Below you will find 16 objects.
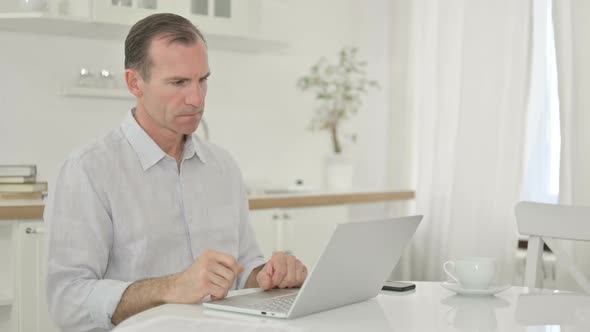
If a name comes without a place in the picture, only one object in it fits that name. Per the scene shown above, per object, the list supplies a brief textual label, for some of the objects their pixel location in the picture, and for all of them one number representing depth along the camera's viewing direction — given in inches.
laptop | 57.7
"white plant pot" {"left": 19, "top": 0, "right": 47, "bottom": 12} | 135.4
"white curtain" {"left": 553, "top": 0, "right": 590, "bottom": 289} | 141.3
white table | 57.5
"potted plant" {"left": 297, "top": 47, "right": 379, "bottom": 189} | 182.2
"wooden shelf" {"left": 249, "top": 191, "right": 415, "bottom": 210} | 142.8
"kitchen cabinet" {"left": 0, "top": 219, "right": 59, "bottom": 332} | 115.6
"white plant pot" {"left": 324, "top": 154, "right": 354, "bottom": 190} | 181.9
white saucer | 70.8
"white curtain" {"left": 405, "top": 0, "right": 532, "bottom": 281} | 156.5
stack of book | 129.6
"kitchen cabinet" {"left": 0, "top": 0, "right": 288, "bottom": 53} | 138.1
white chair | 89.0
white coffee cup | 72.0
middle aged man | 66.9
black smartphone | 71.8
